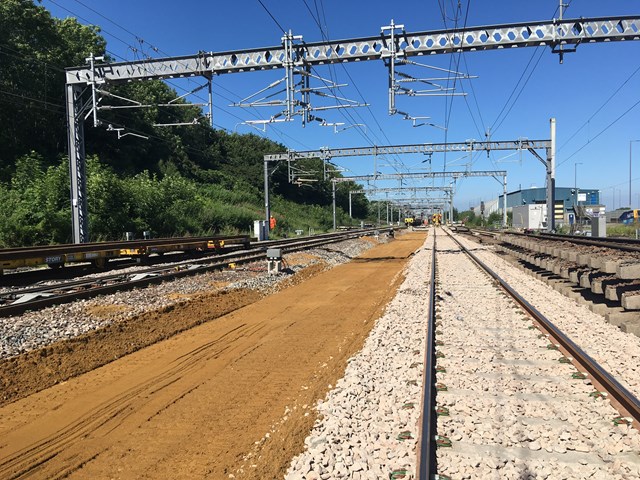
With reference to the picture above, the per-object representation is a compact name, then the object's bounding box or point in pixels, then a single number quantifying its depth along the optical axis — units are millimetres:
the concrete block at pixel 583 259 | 12167
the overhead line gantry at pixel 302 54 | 16672
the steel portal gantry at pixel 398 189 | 67875
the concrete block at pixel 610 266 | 10135
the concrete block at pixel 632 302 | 8602
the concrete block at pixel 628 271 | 9469
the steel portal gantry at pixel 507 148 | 36938
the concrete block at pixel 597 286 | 10523
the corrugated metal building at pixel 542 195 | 117662
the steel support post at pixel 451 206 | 96450
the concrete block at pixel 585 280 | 11461
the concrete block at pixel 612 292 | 9480
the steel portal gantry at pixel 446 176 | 51906
